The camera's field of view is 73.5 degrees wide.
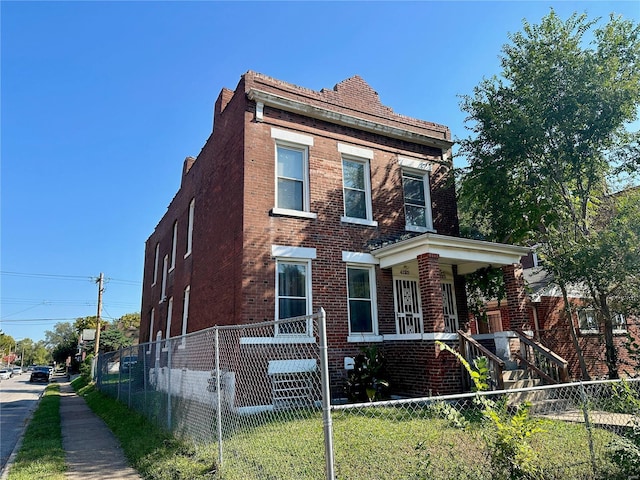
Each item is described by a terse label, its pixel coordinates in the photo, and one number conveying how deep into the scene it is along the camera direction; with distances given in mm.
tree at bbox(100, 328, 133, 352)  38062
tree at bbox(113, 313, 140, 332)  58197
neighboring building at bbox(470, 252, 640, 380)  15516
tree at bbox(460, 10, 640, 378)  10852
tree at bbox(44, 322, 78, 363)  64381
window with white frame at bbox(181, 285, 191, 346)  15684
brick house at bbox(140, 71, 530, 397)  10484
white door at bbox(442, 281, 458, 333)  12742
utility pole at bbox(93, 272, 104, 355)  36016
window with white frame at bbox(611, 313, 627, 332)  13644
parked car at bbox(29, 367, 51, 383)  41284
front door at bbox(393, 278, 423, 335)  11984
